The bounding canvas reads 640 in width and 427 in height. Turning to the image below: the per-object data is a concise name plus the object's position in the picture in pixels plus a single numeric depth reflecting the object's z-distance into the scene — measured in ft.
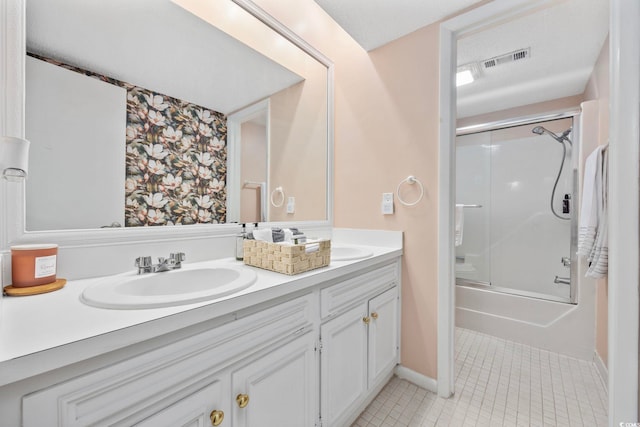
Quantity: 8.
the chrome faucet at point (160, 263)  3.27
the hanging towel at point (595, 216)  4.79
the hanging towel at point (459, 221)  7.75
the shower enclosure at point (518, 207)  7.94
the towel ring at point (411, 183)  5.29
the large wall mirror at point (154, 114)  2.92
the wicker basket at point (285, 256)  3.34
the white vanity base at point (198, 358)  1.63
